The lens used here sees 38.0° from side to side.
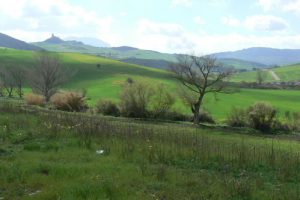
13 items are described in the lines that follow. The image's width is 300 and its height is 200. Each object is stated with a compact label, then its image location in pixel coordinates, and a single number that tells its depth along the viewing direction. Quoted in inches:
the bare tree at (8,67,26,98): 4490.7
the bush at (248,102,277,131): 2603.3
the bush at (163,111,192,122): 2727.9
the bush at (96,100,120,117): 2645.2
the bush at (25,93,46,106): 2652.6
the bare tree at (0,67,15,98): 4488.2
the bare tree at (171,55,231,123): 2719.0
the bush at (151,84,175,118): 2706.7
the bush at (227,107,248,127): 2741.1
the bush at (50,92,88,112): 2511.1
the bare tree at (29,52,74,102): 3906.0
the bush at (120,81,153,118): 2640.3
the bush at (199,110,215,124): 2872.5
